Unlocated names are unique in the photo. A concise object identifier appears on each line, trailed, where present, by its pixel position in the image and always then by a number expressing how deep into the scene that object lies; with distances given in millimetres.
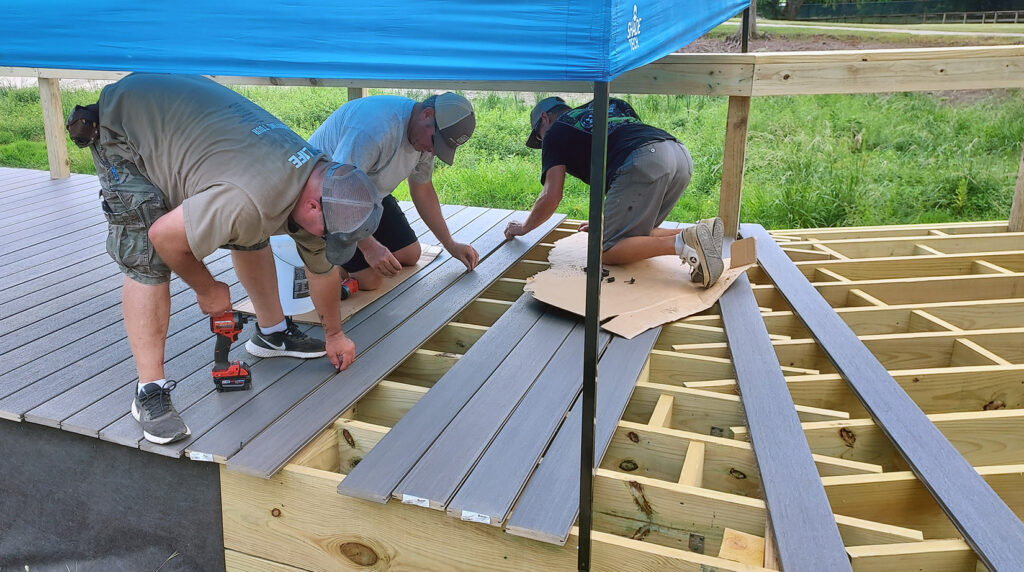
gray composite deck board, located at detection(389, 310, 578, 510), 1979
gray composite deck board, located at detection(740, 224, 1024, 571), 1768
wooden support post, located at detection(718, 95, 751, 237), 3861
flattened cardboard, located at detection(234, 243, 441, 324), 3152
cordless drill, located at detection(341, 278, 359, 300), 3396
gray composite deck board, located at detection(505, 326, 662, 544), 1837
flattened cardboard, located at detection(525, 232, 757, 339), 3127
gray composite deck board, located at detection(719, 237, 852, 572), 1709
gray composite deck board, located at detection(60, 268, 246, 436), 2279
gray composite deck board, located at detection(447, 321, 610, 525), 1907
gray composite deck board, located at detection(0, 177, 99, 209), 5000
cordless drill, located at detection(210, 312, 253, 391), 2467
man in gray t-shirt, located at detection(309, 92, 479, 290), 2988
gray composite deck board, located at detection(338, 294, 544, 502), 1993
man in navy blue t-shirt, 3422
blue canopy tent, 1498
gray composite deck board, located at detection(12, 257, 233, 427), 2340
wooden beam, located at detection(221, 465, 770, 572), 1820
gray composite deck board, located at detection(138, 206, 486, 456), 2189
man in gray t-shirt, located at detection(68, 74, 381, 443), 2137
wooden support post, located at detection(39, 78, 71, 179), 5383
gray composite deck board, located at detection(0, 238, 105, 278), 3735
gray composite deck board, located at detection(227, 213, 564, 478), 2092
